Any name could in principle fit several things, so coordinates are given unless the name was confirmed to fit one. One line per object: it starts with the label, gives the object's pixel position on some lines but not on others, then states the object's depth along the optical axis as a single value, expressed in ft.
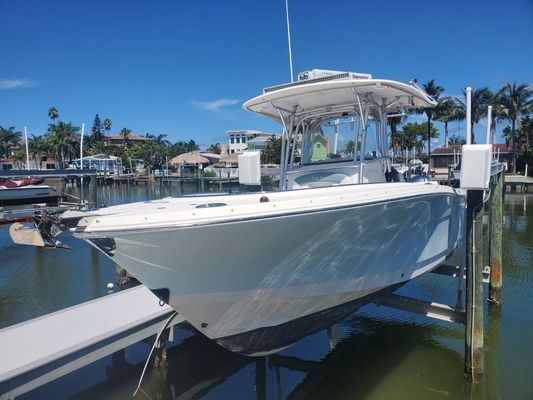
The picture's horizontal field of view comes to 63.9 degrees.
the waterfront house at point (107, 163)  203.84
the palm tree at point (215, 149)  269.95
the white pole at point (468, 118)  18.01
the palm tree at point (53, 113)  255.70
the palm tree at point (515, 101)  142.61
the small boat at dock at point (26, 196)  64.59
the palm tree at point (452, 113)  145.69
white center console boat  12.49
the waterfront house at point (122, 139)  310.57
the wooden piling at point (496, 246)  28.40
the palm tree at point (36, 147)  232.32
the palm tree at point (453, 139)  235.73
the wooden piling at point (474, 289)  19.52
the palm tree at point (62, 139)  231.30
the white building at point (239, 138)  241.55
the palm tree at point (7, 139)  263.29
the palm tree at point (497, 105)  144.36
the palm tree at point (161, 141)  285.84
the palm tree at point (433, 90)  137.69
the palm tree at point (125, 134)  289.12
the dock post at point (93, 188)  49.78
